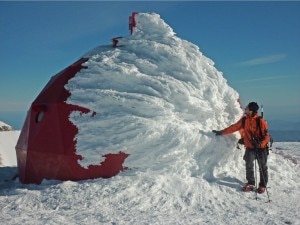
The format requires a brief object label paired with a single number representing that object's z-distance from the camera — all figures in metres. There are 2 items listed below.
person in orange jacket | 6.19
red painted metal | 6.25
